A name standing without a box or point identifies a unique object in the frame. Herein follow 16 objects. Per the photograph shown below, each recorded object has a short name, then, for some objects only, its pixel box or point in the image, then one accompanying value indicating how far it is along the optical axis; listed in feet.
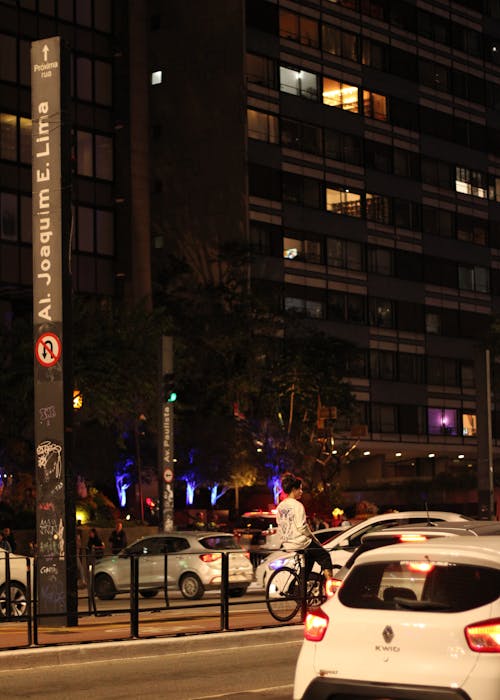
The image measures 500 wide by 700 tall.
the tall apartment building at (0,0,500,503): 221.46
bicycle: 63.98
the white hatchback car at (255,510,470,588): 76.64
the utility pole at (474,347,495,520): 151.74
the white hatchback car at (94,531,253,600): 65.98
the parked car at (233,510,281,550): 146.30
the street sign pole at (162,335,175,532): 127.65
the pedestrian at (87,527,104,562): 128.57
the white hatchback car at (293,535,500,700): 25.68
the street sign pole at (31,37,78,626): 61.98
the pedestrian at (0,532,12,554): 100.73
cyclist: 62.23
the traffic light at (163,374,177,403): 124.67
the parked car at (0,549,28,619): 64.64
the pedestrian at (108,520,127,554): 131.44
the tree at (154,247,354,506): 211.20
